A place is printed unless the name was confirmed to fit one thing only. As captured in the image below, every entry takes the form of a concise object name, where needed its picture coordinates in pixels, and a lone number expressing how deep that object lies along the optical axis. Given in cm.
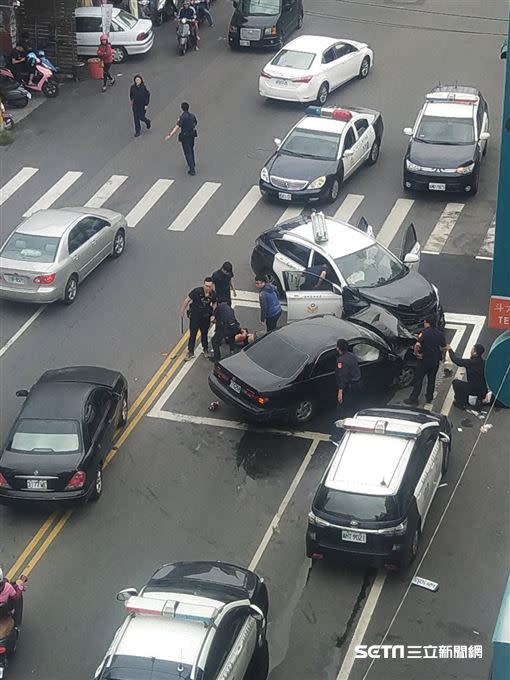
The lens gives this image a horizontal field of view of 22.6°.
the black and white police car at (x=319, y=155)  2731
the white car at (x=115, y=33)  3594
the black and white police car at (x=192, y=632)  1325
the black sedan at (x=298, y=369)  1955
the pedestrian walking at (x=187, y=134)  2816
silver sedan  2352
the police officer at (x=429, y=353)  1997
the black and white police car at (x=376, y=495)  1627
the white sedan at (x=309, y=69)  3238
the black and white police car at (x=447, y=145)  2736
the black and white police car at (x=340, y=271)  2195
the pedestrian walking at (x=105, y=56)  3441
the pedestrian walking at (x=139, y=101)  3034
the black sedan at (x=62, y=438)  1788
